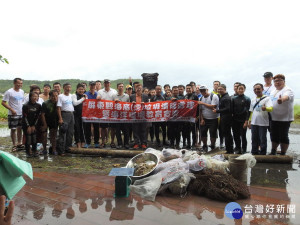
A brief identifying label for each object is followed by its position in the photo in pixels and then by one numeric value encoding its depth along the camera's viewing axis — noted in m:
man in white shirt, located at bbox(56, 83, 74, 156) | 5.91
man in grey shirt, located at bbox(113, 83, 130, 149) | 6.87
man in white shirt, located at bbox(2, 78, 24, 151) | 6.19
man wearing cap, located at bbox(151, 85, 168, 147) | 7.22
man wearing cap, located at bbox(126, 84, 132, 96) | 7.89
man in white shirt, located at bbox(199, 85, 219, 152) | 6.38
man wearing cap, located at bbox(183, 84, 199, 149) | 6.88
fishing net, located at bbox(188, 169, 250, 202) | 3.23
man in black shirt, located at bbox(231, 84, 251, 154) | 5.92
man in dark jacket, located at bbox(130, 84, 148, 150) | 6.76
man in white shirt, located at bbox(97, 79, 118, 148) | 7.03
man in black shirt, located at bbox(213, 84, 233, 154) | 5.95
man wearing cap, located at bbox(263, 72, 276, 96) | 6.11
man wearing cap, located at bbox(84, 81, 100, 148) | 6.78
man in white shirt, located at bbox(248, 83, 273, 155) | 5.41
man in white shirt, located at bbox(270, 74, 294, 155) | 5.24
